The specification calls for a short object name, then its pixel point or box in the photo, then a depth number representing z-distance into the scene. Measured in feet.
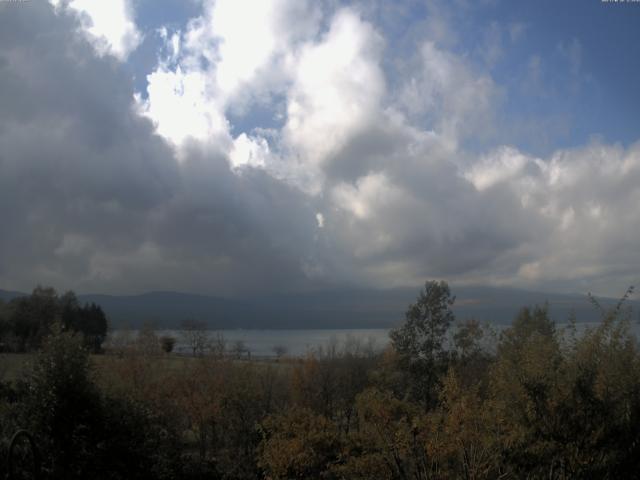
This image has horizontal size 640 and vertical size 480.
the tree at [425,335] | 140.56
